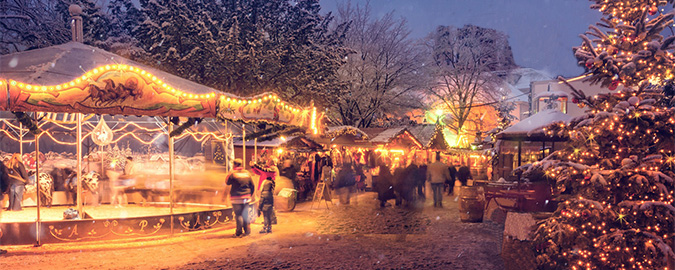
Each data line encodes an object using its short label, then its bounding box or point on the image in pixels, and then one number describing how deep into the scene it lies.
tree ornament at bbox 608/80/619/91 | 5.75
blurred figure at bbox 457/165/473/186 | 19.91
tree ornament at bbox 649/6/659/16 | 5.68
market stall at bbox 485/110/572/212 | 12.12
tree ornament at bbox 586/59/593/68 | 5.64
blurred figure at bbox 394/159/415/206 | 14.74
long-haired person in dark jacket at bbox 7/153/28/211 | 11.67
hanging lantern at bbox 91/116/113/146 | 13.27
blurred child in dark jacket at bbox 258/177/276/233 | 10.52
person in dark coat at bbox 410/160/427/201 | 14.84
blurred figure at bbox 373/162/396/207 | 14.70
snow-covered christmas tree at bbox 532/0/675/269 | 5.36
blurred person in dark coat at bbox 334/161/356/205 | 15.75
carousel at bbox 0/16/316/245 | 8.23
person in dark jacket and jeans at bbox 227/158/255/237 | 9.98
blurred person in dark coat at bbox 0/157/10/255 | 10.92
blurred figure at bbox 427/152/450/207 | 14.45
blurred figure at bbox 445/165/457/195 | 18.87
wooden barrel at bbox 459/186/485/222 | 11.72
